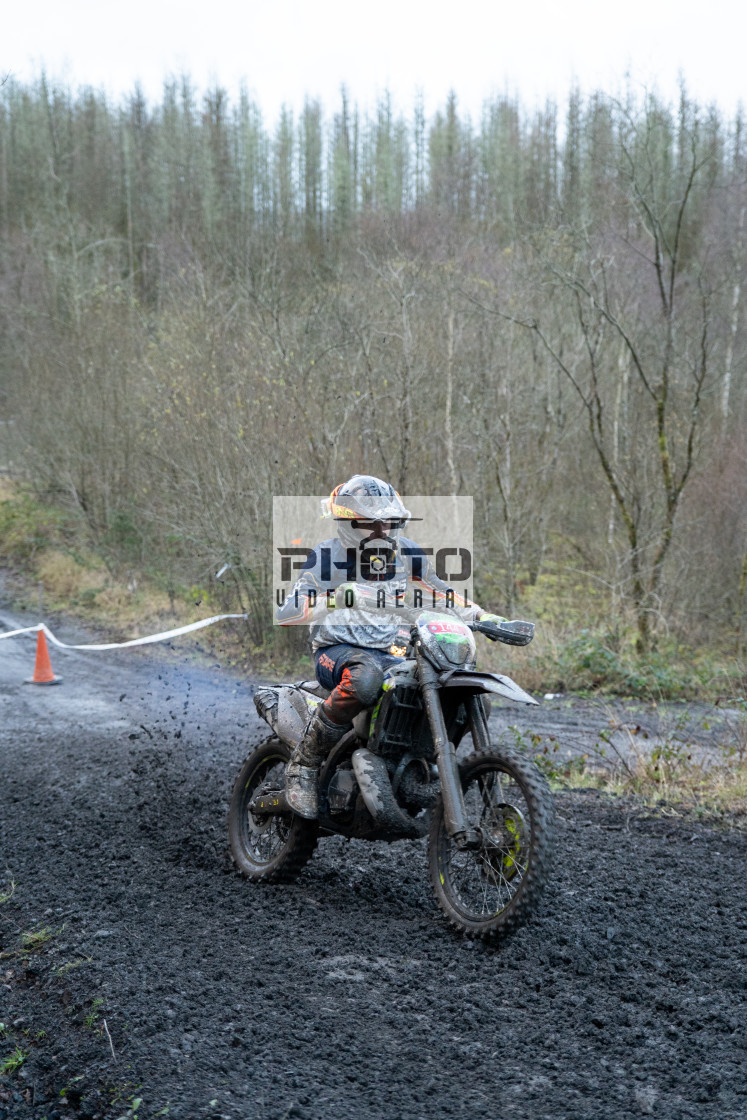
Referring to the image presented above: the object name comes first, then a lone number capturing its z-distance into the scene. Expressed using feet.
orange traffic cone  38.52
